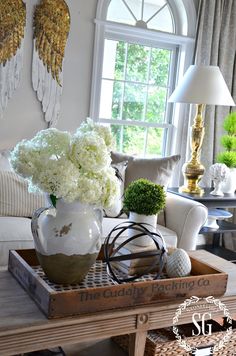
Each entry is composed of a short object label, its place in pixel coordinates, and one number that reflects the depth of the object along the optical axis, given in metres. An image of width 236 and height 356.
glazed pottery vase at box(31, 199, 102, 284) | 1.70
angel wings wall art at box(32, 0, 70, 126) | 3.50
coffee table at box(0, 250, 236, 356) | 1.53
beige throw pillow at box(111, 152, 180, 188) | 3.37
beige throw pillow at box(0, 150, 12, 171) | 3.12
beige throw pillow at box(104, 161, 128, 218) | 3.22
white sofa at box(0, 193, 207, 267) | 2.87
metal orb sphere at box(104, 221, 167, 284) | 1.89
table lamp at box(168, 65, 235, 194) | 3.52
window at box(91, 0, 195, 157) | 3.92
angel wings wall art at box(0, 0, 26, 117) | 3.35
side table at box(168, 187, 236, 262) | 3.57
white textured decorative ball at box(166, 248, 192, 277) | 2.00
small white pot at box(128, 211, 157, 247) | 2.25
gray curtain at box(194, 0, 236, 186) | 4.07
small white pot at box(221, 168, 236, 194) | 3.86
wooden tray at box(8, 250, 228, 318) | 1.63
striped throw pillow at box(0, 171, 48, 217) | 2.94
